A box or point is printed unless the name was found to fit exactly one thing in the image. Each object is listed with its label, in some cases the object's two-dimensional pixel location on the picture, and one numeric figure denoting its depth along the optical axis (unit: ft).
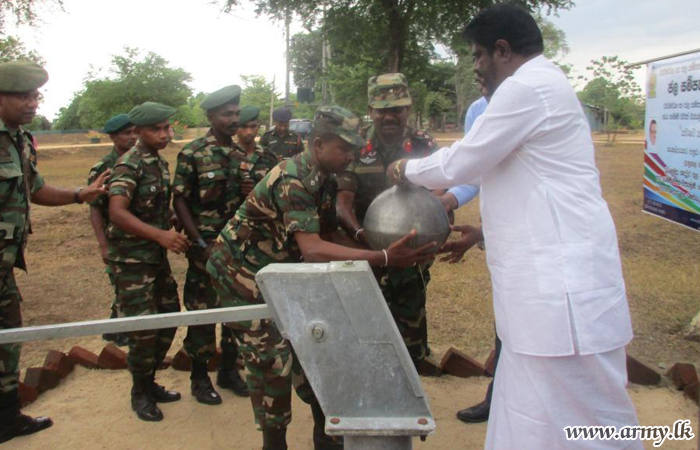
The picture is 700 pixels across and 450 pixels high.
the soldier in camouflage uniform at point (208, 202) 14.11
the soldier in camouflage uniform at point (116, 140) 17.20
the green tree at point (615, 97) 85.56
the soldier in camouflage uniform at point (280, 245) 9.16
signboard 12.74
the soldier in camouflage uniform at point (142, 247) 13.07
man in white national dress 7.36
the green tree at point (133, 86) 129.70
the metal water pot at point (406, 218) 9.25
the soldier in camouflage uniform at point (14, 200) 11.74
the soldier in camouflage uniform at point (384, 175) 12.66
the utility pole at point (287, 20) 28.89
